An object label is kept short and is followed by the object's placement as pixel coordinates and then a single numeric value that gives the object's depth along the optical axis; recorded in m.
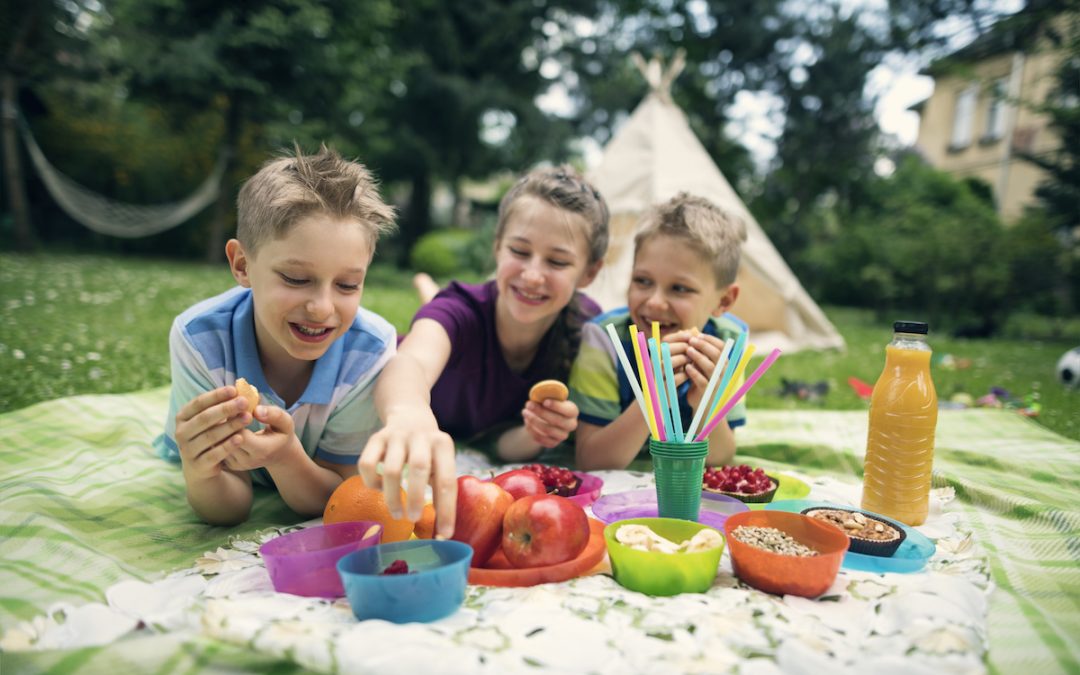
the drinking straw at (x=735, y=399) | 1.33
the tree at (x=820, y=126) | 12.34
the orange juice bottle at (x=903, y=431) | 1.45
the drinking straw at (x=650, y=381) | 1.34
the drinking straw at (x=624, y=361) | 1.31
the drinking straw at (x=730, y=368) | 1.35
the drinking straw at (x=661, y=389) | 1.33
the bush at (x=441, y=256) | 11.77
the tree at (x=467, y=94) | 12.35
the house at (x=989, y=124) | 5.43
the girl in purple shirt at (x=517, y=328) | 1.66
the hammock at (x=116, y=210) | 8.01
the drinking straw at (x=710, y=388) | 1.33
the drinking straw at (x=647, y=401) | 1.33
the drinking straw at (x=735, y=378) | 1.36
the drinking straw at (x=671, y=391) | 1.34
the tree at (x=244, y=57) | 8.73
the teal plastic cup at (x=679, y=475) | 1.34
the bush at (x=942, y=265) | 7.27
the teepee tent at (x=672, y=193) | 4.93
